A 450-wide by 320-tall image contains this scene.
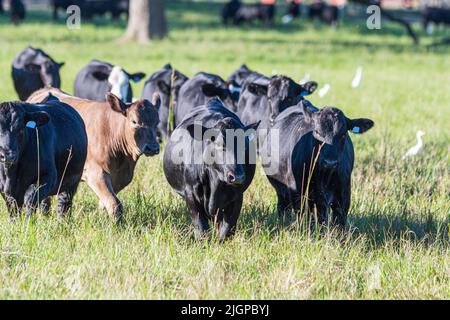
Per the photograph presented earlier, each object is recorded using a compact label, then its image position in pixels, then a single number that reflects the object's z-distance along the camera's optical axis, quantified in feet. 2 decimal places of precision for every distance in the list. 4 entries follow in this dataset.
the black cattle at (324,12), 134.00
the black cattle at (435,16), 142.82
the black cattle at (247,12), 133.69
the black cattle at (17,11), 116.67
